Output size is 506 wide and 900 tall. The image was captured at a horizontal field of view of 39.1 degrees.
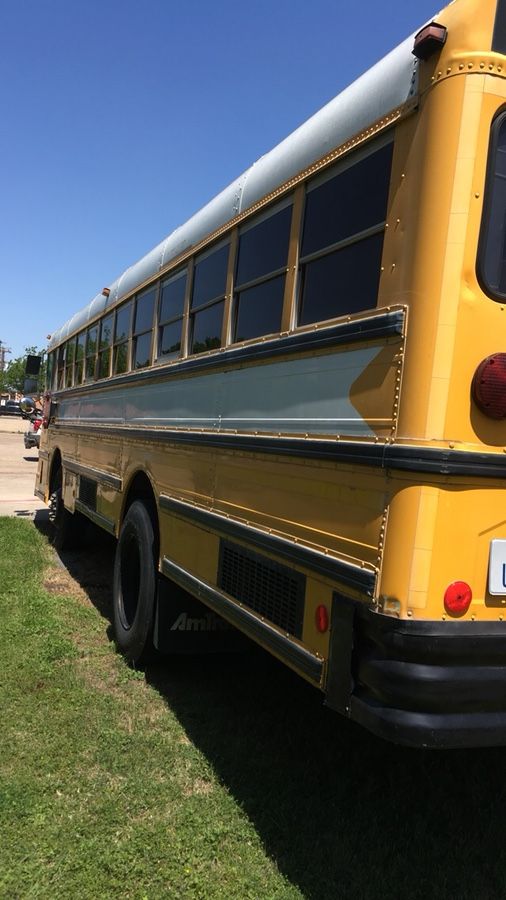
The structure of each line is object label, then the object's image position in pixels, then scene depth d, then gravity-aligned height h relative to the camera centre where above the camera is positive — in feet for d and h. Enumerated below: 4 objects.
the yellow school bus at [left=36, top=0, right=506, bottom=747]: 6.89 +0.27
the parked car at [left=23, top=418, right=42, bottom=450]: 59.62 -3.64
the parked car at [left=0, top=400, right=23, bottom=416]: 182.19 -4.36
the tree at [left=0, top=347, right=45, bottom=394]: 219.45 +5.87
